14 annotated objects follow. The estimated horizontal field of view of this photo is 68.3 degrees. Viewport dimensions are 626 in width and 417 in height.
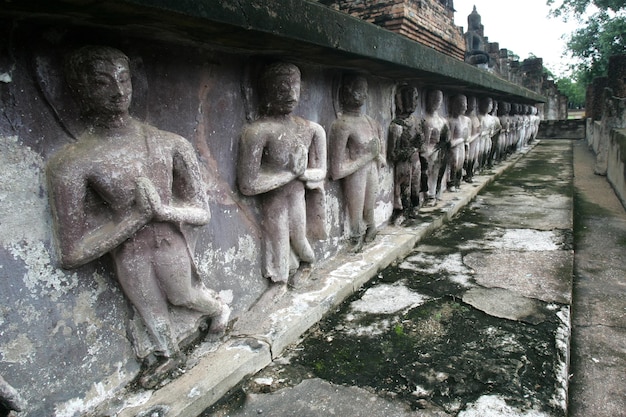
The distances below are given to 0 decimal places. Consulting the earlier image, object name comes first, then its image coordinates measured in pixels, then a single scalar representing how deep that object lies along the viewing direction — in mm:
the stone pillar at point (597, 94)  19188
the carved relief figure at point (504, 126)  10109
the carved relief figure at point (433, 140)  5301
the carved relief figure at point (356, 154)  3553
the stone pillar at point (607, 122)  9602
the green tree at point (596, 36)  23500
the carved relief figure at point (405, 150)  4547
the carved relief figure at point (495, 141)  8773
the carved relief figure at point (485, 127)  7949
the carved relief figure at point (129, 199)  1764
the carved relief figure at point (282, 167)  2635
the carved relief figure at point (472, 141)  7204
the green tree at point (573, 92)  53125
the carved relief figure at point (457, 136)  6309
